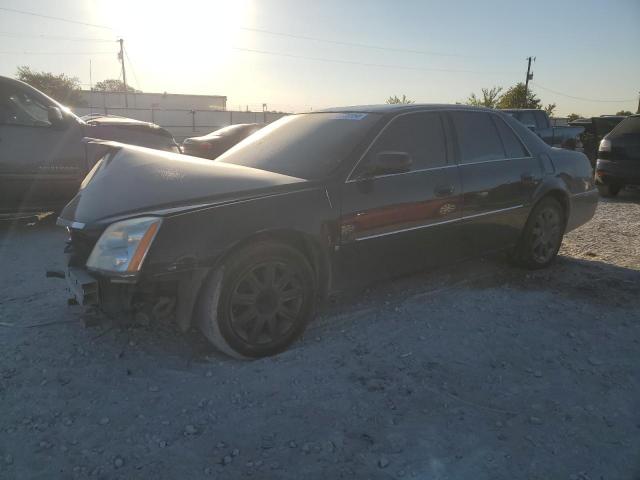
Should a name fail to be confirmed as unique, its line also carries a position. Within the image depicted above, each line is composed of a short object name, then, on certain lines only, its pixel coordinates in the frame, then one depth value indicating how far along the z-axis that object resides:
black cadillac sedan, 2.47
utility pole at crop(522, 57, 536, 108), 35.36
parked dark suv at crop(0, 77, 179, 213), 5.30
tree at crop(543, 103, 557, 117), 38.03
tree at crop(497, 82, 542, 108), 35.28
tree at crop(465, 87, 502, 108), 33.09
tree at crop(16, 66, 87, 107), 41.25
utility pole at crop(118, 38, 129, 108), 55.06
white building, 44.53
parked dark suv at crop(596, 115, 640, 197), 8.66
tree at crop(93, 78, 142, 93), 69.78
